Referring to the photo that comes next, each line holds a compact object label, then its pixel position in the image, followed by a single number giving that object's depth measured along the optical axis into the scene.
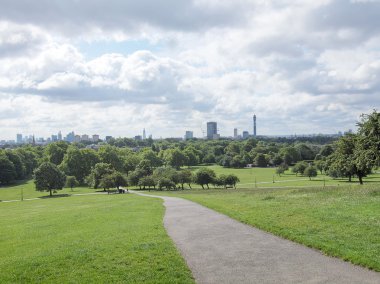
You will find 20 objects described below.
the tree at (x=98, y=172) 88.44
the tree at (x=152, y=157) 136.62
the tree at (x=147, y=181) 83.00
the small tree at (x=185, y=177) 87.75
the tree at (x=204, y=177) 84.53
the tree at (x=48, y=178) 80.00
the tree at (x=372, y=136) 37.72
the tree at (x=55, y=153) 126.88
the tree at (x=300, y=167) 115.50
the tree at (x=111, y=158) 112.56
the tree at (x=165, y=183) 80.81
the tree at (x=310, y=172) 104.75
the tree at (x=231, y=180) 83.31
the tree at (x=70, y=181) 90.69
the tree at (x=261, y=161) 164.00
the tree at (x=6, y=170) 103.19
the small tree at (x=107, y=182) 81.62
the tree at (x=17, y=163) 115.50
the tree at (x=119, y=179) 82.81
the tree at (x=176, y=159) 147.62
